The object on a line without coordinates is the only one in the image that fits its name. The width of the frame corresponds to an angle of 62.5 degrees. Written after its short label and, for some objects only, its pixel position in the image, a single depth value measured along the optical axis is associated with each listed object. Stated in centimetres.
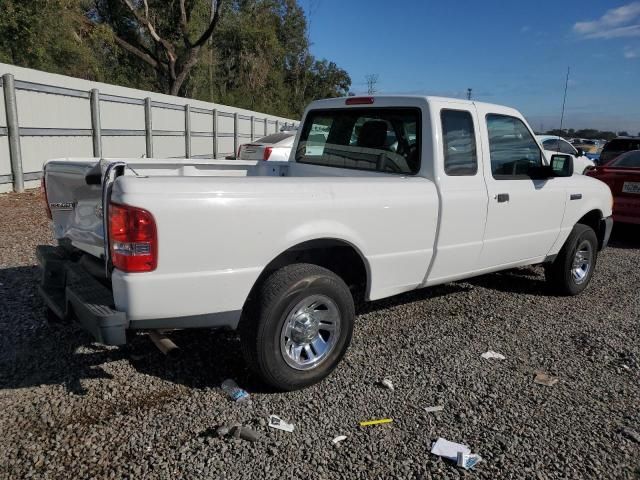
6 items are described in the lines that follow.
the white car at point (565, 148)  1359
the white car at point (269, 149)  1053
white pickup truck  279
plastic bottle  327
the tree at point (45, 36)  1766
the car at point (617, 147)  1406
